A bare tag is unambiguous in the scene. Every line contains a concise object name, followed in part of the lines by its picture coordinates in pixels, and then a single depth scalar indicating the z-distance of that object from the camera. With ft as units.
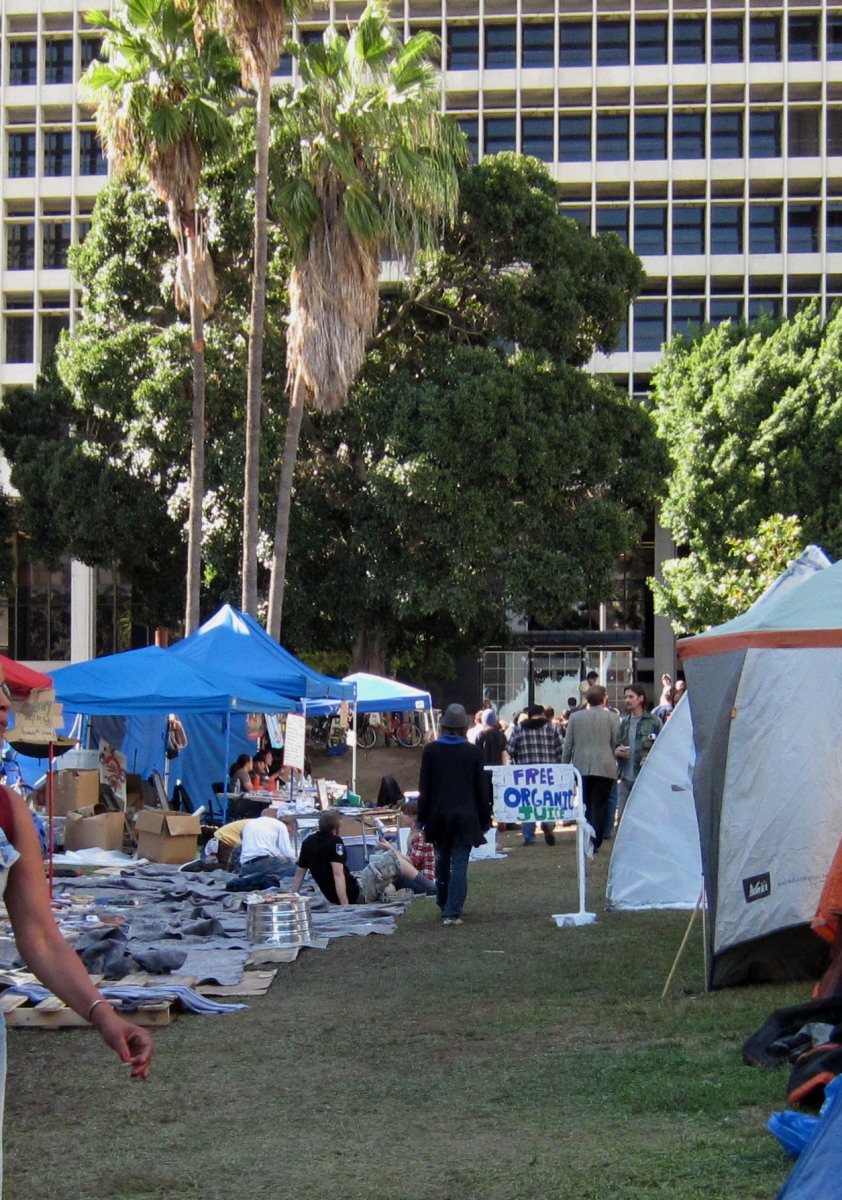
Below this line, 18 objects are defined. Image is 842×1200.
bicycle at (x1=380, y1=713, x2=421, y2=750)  117.29
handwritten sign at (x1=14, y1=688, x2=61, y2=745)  37.63
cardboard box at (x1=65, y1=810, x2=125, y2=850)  56.44
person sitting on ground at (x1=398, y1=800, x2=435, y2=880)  48.24
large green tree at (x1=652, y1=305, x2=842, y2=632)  121.19
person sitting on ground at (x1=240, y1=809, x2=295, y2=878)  45.52
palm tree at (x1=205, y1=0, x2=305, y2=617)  69.77
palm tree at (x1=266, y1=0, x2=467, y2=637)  72.54
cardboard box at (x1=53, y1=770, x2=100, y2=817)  58.34
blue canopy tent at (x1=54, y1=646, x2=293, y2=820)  52.47
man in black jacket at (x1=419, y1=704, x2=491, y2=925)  36.04
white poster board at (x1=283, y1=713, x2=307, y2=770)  61.00
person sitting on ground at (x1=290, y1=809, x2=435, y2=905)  41.11
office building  152.76
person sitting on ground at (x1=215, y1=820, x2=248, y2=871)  49.93
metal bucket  34.27
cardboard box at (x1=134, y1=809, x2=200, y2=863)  54.03
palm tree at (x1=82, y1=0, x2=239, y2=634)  72.33
